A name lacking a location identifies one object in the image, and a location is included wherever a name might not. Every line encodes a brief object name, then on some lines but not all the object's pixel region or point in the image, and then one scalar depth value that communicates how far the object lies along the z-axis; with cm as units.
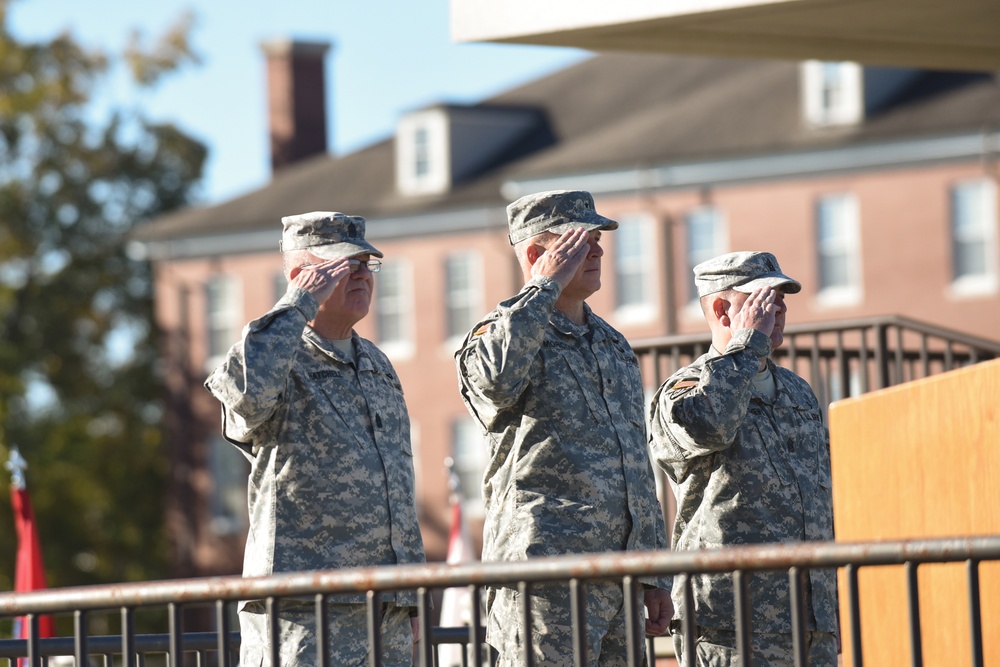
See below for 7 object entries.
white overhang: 1677
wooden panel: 1037
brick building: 6506
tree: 8600
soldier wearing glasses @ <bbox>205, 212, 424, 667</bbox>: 1204
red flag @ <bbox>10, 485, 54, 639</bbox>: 2145
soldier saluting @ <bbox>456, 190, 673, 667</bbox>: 1204
